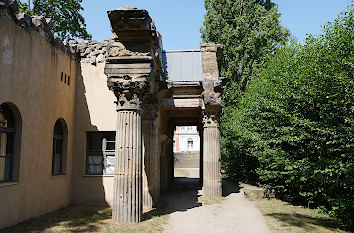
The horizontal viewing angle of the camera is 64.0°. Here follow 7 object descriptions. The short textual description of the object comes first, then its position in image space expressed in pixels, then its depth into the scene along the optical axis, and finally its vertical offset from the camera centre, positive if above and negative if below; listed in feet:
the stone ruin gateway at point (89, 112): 26.48 +3.77
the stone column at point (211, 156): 43.68 -1.86
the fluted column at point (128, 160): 26.20 -1.52
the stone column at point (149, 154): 35.59 -1.32
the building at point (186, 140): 172.65 +2.45
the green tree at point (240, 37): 71.26 +27.28
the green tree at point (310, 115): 27.73 +3.76
